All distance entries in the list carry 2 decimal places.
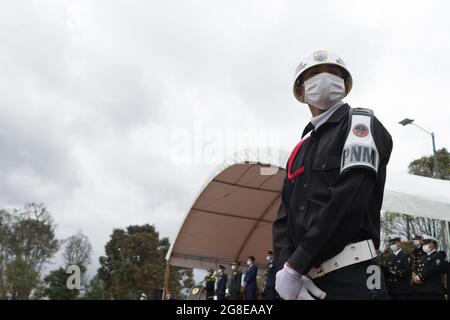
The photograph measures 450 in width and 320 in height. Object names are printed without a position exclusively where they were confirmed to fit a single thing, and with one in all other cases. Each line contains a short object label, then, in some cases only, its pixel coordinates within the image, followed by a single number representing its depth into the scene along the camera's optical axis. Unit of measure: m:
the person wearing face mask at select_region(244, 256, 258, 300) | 14.24
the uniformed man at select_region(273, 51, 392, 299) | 1.78
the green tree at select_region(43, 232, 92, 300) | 31.91
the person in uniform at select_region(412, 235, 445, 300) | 8.76
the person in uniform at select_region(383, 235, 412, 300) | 9.01
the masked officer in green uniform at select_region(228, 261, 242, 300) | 15.16
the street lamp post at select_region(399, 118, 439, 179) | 16.81
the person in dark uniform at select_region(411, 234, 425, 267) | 9.21
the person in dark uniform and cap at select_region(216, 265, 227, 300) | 15.94
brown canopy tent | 13.29
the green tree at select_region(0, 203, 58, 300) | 32.44
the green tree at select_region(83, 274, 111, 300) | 38.34
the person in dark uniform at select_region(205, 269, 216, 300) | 17.34
